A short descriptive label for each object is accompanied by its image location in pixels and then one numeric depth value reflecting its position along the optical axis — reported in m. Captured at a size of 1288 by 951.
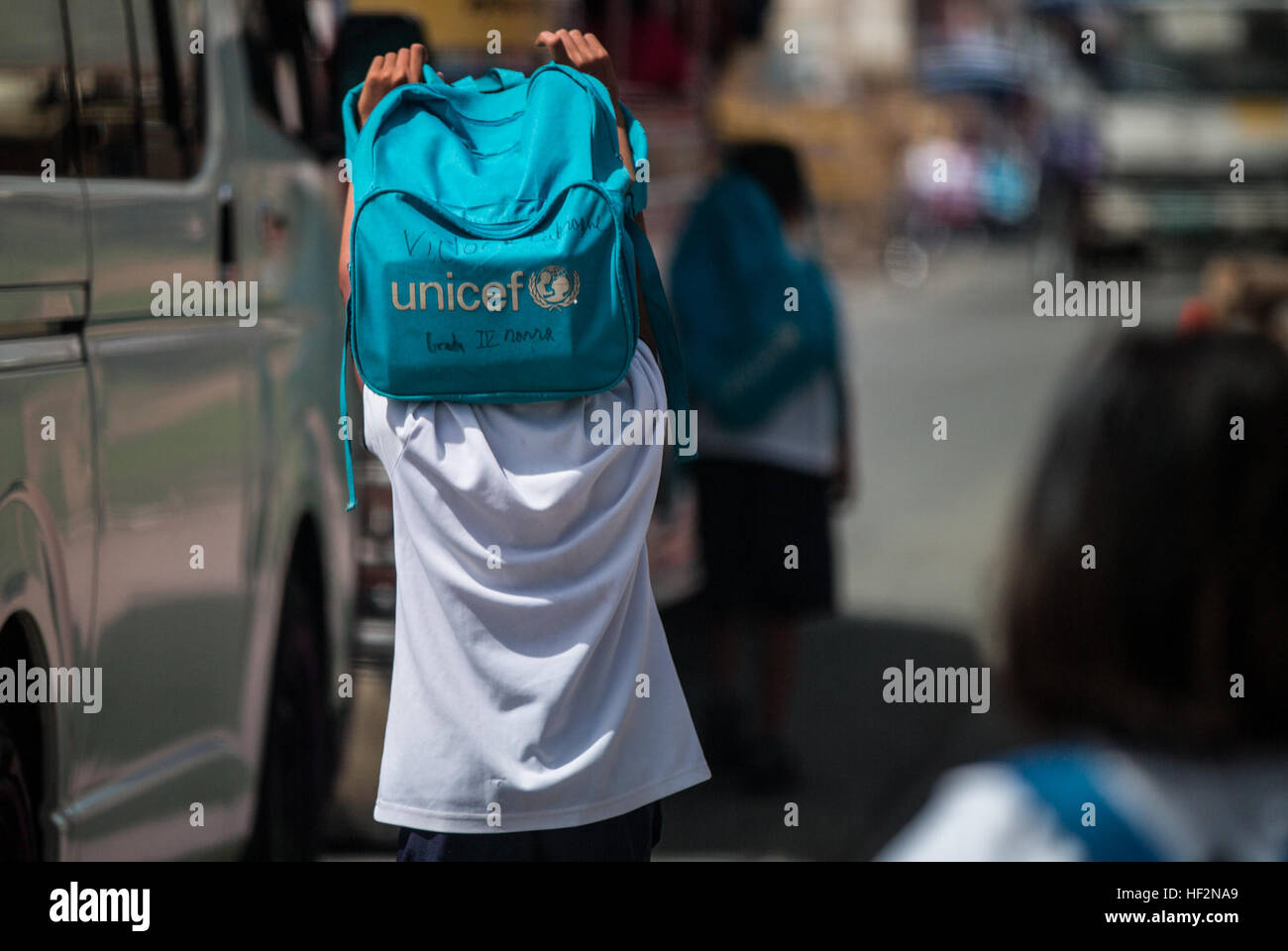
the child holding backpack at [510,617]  2.24
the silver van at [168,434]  2.70
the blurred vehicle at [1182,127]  21.27
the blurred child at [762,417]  4.89
